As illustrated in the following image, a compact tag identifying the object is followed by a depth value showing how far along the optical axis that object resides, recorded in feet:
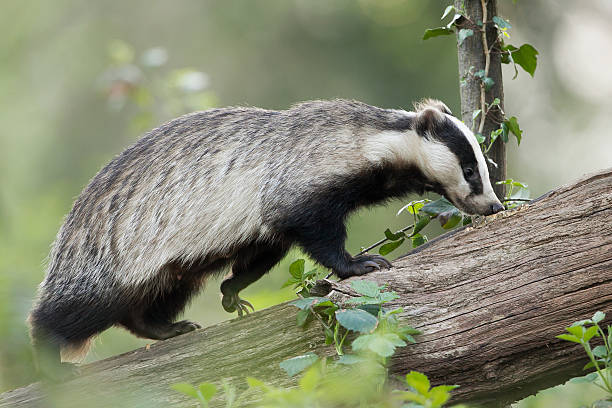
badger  28.48
